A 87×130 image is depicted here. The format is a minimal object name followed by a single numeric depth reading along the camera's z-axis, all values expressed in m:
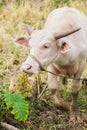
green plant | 5.45
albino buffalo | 5.53
